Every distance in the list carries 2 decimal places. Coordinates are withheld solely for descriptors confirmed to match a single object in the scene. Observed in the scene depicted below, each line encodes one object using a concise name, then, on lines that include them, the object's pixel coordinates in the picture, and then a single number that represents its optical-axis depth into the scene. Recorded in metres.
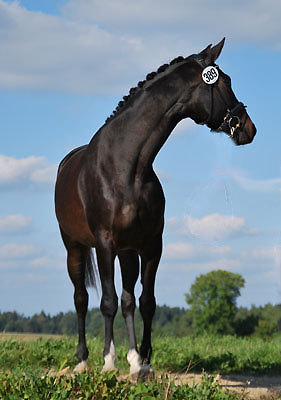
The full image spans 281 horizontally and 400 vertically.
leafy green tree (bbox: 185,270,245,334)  86.31
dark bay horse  14.64
